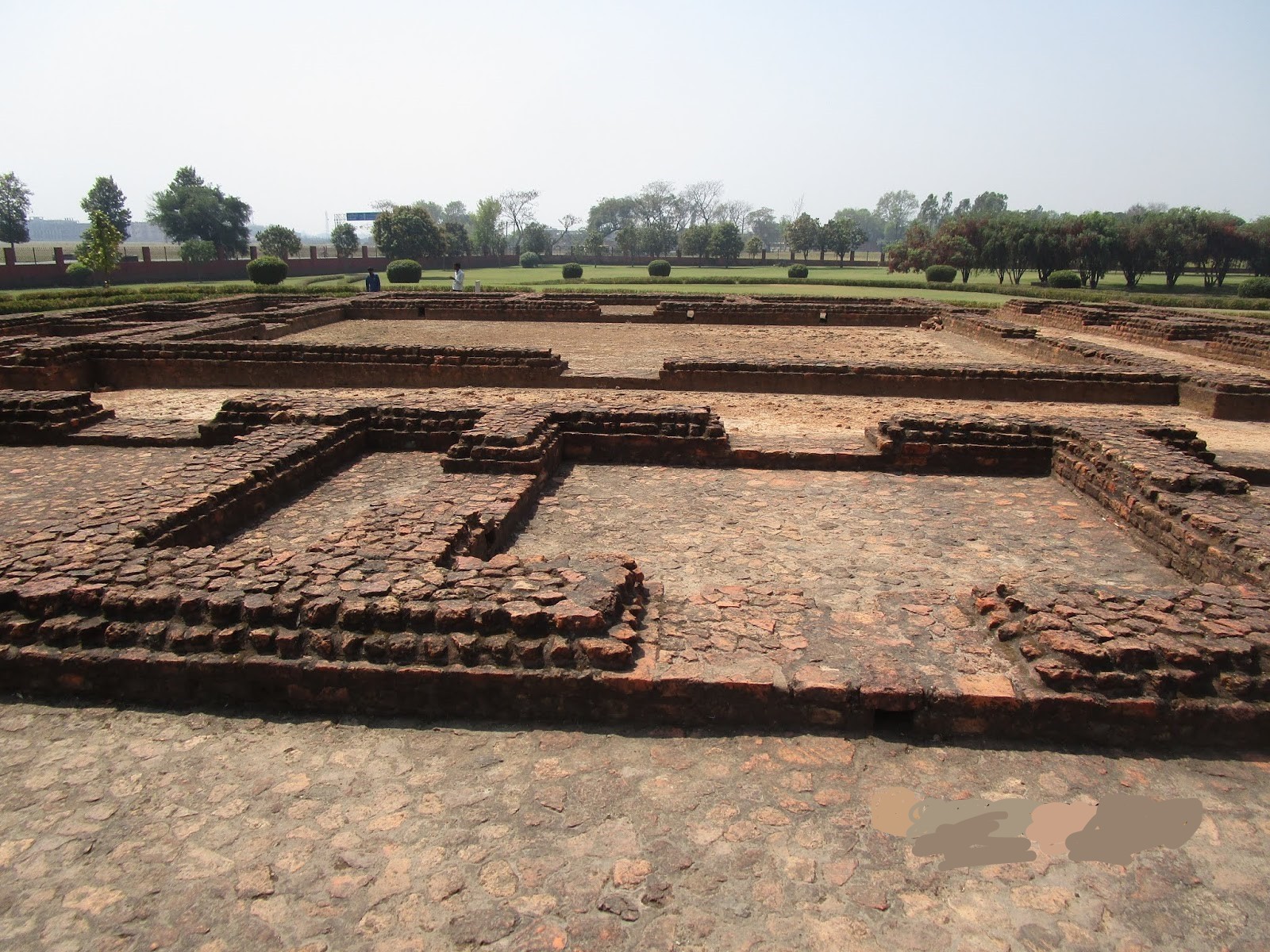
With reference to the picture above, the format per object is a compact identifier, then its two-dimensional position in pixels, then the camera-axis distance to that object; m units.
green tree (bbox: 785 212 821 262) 70.06
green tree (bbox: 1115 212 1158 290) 36.66
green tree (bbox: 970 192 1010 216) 111.19
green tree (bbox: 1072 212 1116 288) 35.62
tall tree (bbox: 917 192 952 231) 123.62
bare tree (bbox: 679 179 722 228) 108.12
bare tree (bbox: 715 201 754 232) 111.44
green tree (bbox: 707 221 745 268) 64.00
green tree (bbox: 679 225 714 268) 68.69
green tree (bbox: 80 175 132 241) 59.41
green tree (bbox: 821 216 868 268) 68.12
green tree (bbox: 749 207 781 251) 134.50
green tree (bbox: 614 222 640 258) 76.25
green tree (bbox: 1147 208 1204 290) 37.19
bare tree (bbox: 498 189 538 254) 92.00
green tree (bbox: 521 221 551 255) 72.88
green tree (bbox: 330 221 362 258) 55.79
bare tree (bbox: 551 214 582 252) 102.88
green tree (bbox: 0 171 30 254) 54.38
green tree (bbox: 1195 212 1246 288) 37.62
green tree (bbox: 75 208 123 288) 32.00
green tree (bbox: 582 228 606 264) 73.50
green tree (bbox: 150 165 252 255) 51.31
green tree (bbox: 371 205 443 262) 48.25
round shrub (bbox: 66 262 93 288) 34.62
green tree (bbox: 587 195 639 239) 106.44
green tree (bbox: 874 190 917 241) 145.50
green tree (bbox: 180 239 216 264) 43.75
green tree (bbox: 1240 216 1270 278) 37.72
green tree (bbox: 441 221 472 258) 56.08
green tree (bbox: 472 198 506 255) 75.25
